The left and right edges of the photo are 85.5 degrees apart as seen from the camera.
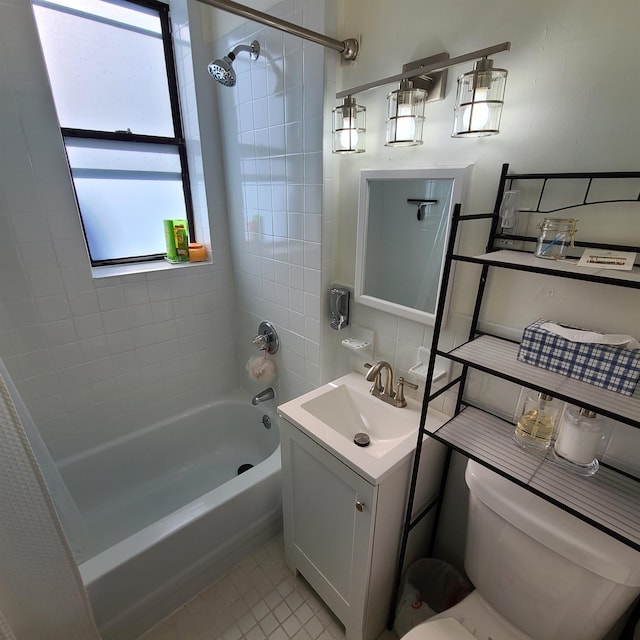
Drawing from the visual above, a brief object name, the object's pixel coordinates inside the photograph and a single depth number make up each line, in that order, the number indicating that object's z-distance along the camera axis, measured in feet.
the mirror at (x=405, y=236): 3.59
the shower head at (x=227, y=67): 4.40
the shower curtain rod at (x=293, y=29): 3.03
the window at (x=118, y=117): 5.10
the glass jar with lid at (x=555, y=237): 2.65
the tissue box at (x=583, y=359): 2.36
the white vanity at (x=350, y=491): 3.39
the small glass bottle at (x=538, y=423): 3.00
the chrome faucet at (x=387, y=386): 4.16
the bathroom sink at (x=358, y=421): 3.35
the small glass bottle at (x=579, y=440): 2.65
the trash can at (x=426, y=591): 4.01
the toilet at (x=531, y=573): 2.55
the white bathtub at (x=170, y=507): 4.04
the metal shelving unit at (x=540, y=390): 2.35
